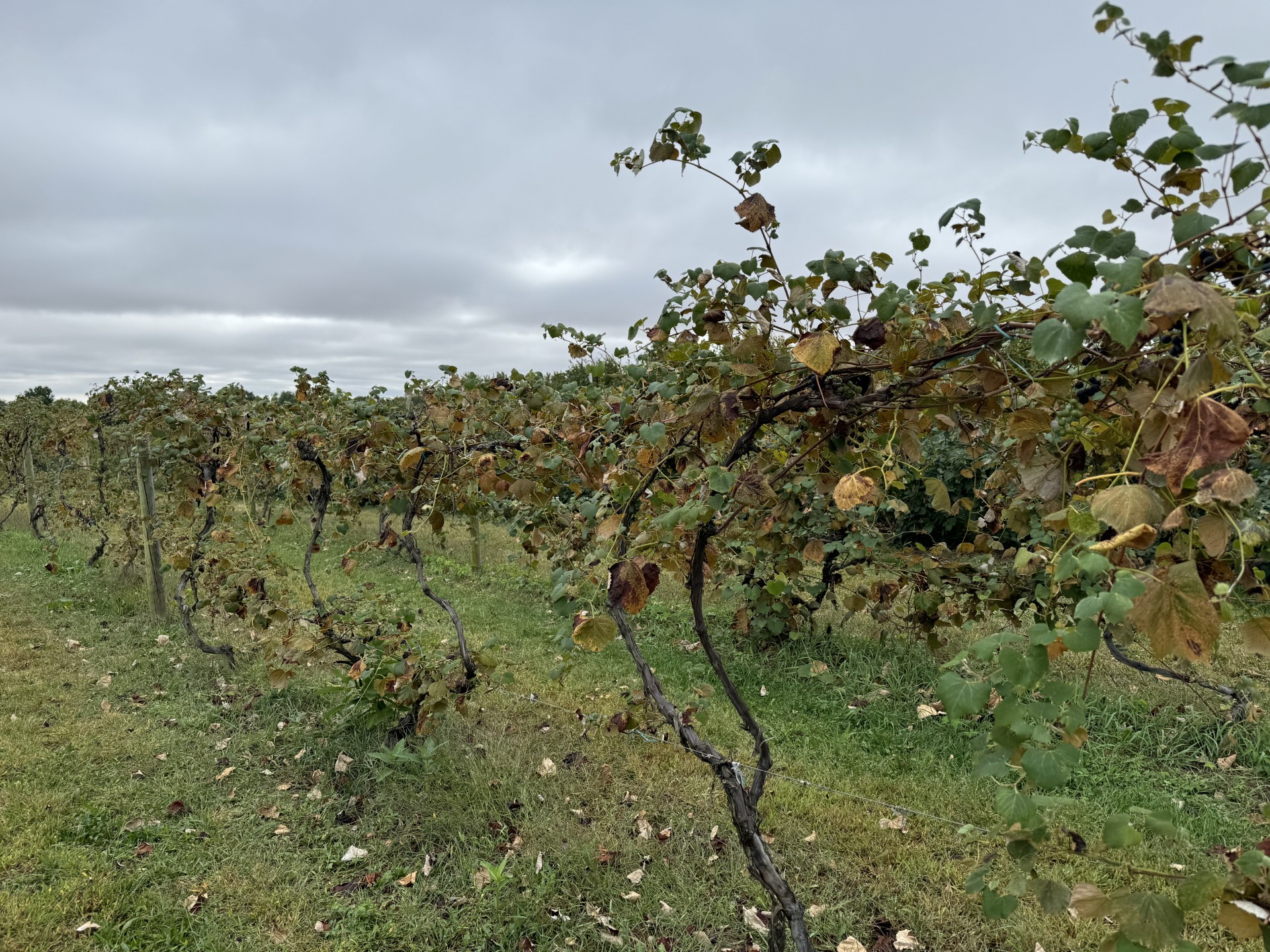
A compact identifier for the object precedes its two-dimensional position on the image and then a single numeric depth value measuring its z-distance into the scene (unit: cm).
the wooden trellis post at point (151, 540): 565
